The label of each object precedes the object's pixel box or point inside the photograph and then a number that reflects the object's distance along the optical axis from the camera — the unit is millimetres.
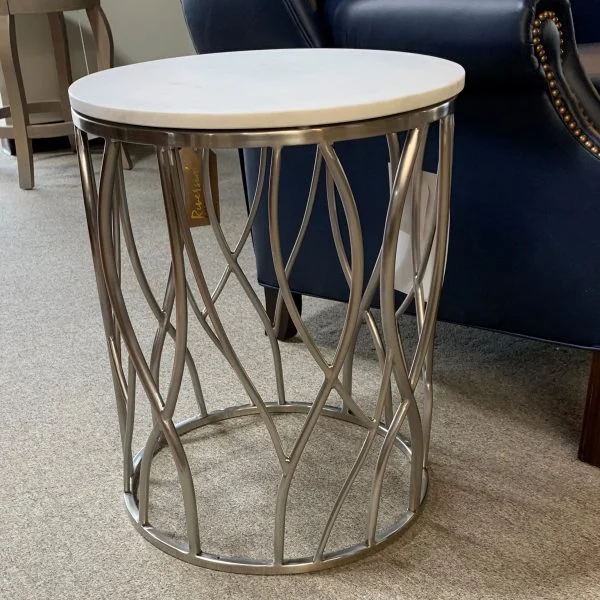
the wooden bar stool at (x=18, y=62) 2633
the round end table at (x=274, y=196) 845
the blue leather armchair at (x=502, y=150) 1075
